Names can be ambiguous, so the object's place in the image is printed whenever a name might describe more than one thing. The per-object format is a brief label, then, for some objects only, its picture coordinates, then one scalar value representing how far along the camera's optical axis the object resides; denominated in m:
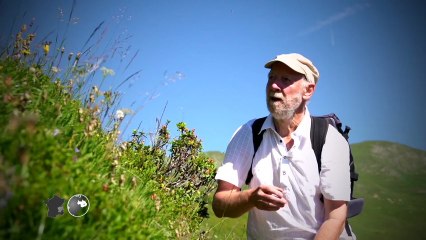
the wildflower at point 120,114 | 4.11
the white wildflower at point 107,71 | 4.19
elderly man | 3.61
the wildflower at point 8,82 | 2.51
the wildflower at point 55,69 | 3.86
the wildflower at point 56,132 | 2.35
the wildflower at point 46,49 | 4.09
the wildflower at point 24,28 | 4.07
